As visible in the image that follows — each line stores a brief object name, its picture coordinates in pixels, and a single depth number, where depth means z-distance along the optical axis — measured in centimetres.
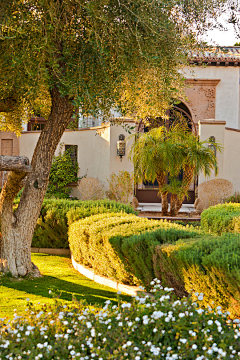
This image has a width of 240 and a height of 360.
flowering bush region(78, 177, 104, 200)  2358
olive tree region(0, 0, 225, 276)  910
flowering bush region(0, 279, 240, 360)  497
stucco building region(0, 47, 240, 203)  2428
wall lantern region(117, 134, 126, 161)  2386
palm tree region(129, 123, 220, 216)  1944
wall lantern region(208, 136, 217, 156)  2314
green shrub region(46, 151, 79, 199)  2527
